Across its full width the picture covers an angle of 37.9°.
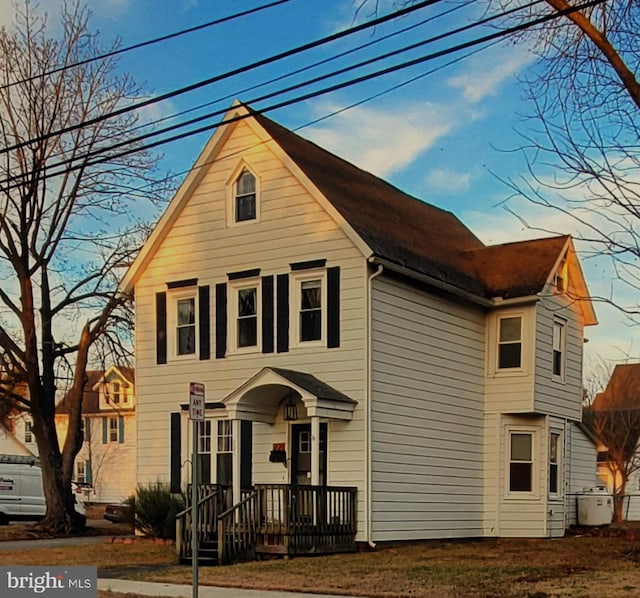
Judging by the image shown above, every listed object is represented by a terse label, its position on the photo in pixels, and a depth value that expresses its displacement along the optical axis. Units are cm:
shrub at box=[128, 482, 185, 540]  2069
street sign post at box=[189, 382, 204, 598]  1059
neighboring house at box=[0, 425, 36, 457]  5491
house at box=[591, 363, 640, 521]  3721
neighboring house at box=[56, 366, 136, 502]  5253
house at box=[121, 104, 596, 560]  1880
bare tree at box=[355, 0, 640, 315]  1272
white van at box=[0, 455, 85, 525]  3147
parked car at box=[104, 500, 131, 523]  3169
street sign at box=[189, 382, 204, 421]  1082
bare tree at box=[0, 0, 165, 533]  2484
